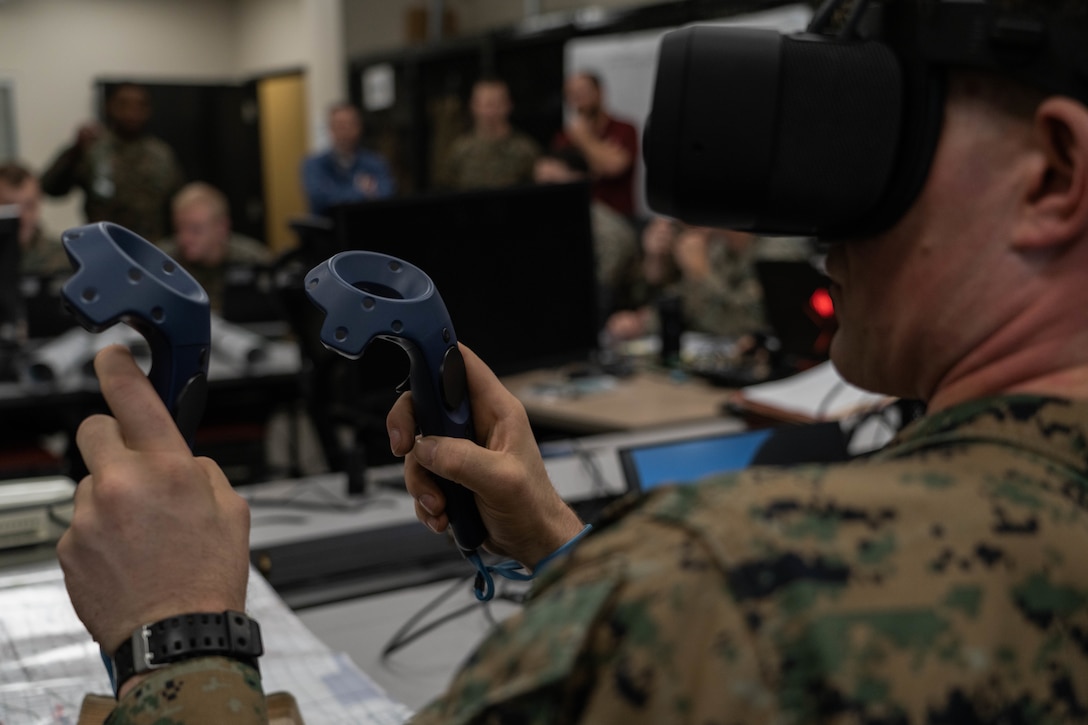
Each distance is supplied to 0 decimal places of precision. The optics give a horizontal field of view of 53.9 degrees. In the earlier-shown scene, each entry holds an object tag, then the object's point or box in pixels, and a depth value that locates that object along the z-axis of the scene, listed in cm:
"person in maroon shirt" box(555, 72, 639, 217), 537
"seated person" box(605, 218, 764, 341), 318
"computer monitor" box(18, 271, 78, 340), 329
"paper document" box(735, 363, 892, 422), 183
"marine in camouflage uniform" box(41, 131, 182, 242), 620
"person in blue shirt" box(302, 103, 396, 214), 623
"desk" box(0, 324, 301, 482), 273
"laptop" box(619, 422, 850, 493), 132
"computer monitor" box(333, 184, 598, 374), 172
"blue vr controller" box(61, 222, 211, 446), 53
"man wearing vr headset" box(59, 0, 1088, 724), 38
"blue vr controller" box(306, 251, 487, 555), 59
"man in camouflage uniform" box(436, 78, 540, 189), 574
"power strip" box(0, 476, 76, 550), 128
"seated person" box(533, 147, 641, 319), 407
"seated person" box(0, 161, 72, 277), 421
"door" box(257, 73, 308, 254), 878
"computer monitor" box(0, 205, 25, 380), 282
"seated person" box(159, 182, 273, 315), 388
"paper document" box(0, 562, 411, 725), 92
